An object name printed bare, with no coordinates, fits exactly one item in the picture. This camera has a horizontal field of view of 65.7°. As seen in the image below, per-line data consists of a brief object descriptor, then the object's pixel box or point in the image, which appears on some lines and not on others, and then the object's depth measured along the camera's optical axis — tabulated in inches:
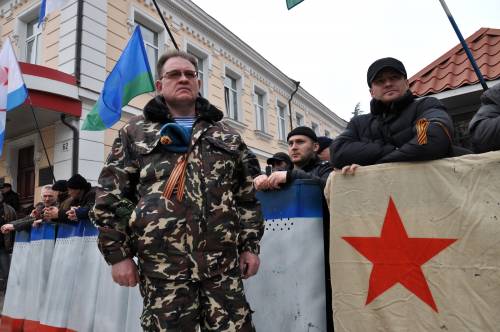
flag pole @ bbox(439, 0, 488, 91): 119.1
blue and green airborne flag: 210.2
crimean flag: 215.6
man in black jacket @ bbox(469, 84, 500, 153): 72.4
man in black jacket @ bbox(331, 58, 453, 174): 75.4
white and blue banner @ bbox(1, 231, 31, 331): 165.6
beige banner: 67.4
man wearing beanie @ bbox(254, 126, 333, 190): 101.0
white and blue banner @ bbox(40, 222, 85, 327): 140.4
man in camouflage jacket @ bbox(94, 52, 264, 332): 62.9
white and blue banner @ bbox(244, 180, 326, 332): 88.7
